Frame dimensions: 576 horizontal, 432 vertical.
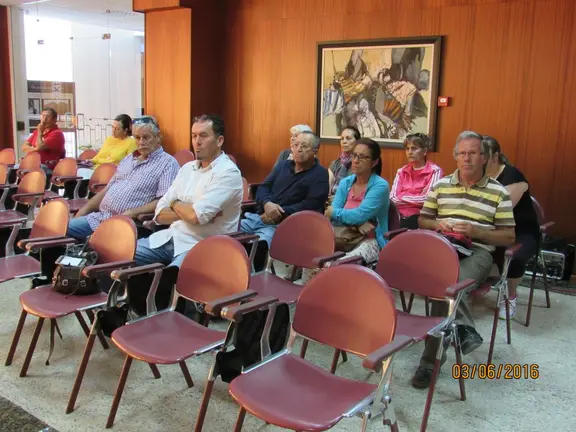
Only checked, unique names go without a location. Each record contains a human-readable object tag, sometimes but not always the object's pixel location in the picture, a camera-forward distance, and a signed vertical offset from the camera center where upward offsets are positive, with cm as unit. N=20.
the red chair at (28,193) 458 -71
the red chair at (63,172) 548 -64
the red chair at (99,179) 504 -64
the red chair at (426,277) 239 -73
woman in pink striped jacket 437 -47
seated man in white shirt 312 -52
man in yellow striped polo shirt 313 -51
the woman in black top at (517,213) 339 -58
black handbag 276 -83
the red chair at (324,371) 180 -94
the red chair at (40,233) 313 -73
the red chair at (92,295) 261 -93
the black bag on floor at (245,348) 213 -91
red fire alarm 501 +17
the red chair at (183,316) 222 -92
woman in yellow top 592 -38
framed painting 511 +30
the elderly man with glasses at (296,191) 394 -54
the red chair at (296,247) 300 -74
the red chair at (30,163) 596 -60
